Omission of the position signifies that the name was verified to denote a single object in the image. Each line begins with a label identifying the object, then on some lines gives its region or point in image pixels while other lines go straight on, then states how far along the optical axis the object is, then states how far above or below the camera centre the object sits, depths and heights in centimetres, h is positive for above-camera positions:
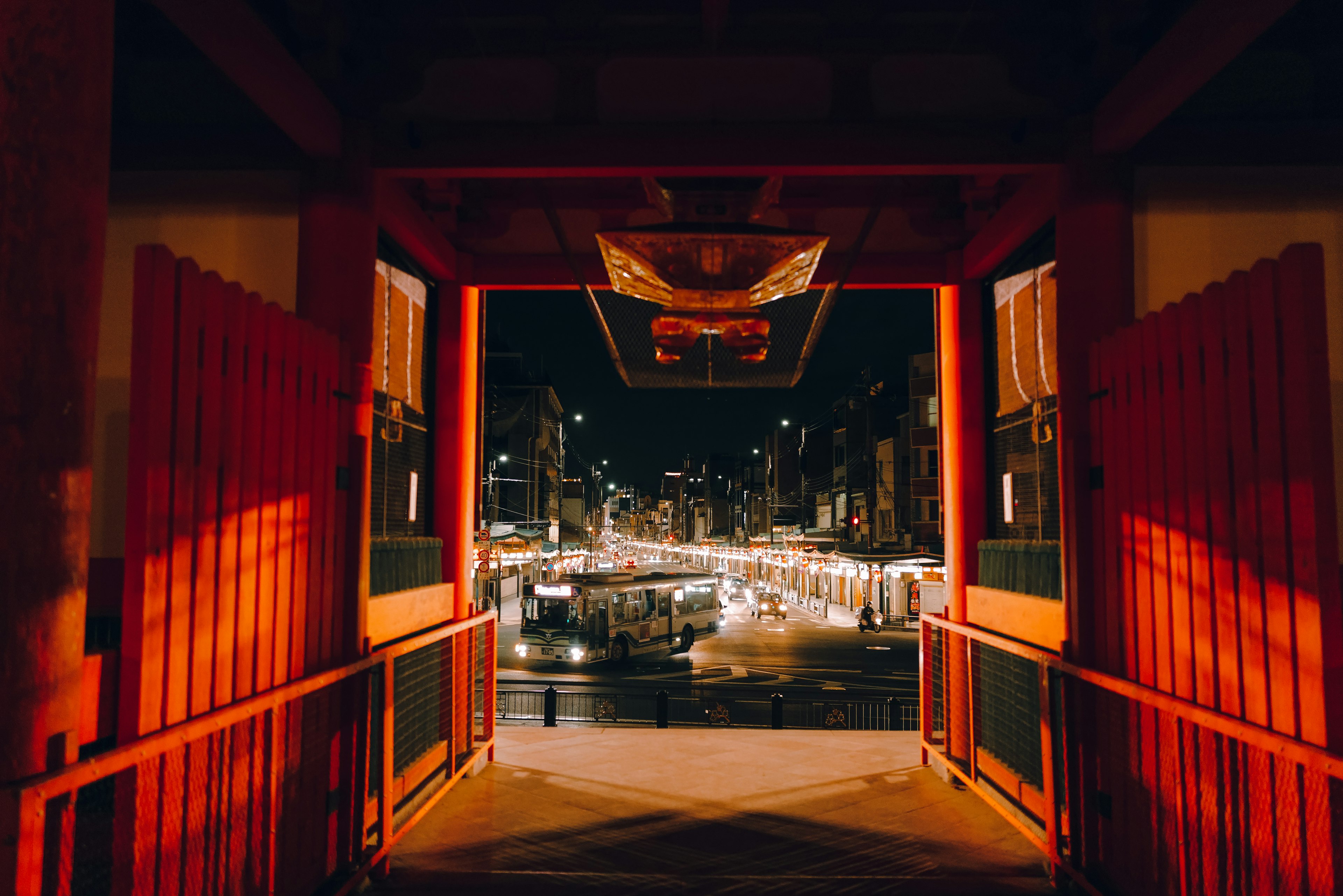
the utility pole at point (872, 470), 3553 +179
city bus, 2256 -328
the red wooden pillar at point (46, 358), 279 +55
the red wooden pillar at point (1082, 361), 468 +97
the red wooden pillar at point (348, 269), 513 +164
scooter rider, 3406 -475
